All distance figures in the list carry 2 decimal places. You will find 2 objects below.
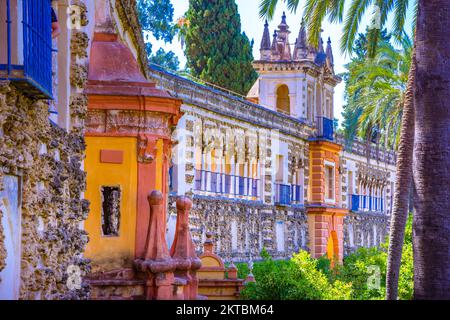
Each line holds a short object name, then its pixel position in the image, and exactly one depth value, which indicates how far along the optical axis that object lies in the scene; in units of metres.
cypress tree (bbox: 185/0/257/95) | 51.09
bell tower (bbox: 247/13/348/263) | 46.72
